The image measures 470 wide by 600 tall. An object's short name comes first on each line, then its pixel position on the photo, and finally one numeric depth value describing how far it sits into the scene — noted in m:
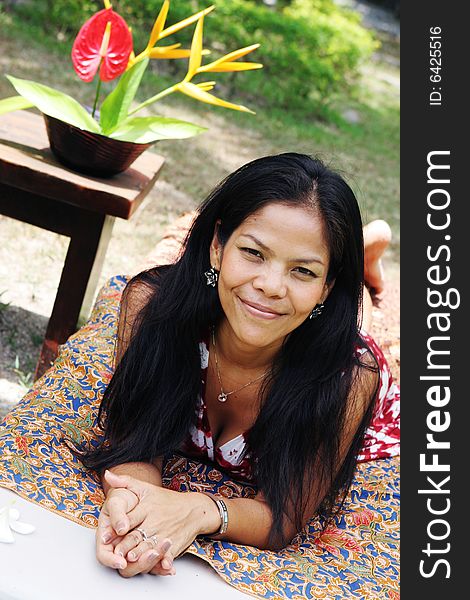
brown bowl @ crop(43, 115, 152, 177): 3.73
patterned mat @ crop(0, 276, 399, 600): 2.49
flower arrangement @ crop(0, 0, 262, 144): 3.69
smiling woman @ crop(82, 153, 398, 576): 2.50
